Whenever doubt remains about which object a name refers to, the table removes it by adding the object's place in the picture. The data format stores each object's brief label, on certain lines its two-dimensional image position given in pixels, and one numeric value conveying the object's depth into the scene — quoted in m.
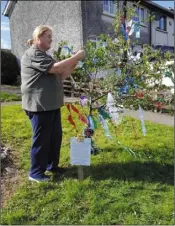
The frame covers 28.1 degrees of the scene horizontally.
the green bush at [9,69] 18.78
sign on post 3.85
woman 3.58
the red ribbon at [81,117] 4.25
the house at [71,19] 17.44
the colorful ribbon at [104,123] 4.39
